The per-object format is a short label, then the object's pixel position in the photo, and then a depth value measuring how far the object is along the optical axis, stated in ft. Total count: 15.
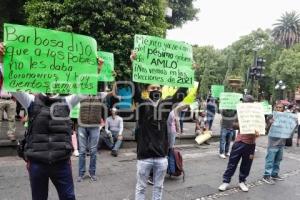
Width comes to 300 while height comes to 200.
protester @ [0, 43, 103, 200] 7.97
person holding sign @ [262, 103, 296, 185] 15.99
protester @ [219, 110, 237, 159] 20.48
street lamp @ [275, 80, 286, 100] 62.71
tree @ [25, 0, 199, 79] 23.08
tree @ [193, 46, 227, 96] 120.20
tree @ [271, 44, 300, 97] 81.74
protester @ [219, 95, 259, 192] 14.11
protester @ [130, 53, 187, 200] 9.57
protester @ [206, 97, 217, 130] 28.56
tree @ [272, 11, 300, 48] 123.61
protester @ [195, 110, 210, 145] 26.62
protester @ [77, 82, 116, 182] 14.08
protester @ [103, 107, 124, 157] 19.85
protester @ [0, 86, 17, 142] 18.01
